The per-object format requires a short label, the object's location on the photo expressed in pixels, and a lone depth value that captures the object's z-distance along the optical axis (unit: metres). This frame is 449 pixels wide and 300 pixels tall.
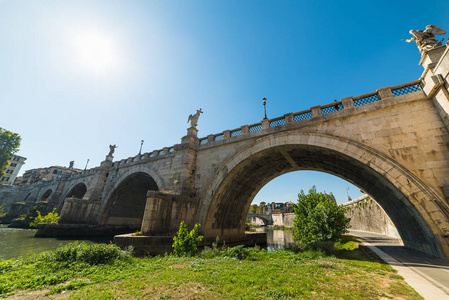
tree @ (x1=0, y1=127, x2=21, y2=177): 36.34
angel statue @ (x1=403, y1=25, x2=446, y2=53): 8.92
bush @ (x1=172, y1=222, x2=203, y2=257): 9.17
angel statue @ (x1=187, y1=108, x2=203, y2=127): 17.17
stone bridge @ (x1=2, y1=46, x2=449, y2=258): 7.83
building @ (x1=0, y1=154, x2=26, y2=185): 59.81
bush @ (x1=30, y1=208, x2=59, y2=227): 20.84
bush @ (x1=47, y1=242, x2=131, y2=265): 6.85
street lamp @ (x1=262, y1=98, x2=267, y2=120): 14.38
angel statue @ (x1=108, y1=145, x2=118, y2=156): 26.76
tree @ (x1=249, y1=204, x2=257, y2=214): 91.92
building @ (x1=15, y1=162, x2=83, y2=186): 63.53
